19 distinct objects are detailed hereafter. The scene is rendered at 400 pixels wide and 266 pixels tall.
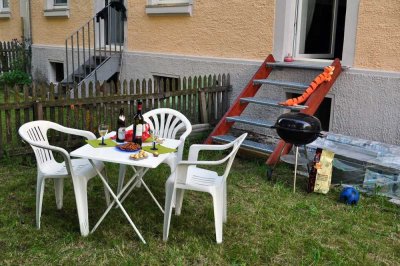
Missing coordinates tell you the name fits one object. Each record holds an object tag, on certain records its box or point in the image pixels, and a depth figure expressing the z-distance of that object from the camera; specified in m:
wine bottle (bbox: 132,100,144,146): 3.77
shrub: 11.91
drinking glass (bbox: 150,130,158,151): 3.71
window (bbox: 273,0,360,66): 5.88
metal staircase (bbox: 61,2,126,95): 9.26
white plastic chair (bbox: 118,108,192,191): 4.47
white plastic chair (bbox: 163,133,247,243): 3.61
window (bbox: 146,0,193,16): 7.80
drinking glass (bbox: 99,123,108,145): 3.82
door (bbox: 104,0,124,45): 9.98
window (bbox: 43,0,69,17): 10.68
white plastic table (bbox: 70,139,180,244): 3.37
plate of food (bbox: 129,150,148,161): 3.43
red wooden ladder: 5.47
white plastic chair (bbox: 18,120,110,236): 3.66
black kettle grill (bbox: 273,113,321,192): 4.65
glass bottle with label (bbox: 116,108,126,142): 3.85
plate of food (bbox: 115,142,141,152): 3.61
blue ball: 4.55
